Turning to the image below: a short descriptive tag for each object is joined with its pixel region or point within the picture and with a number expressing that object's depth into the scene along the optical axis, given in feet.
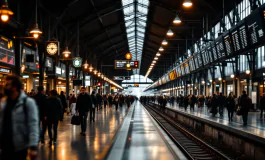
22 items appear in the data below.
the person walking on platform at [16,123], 15.78
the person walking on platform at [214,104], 91.47
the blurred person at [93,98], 71.42
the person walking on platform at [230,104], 77.30
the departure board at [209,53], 92.10
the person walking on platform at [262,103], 82.38
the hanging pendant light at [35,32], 53.16
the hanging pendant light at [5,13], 39.86
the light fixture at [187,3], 56.70
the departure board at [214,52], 86.26
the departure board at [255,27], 52.54
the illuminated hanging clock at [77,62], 95.99
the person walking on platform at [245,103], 64.64
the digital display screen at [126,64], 140.87
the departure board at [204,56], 99.70
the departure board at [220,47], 77.62
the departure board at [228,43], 71.28
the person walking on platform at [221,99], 88.19
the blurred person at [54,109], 38.70
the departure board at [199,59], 108.92
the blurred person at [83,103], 47.55
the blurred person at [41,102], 37.86
